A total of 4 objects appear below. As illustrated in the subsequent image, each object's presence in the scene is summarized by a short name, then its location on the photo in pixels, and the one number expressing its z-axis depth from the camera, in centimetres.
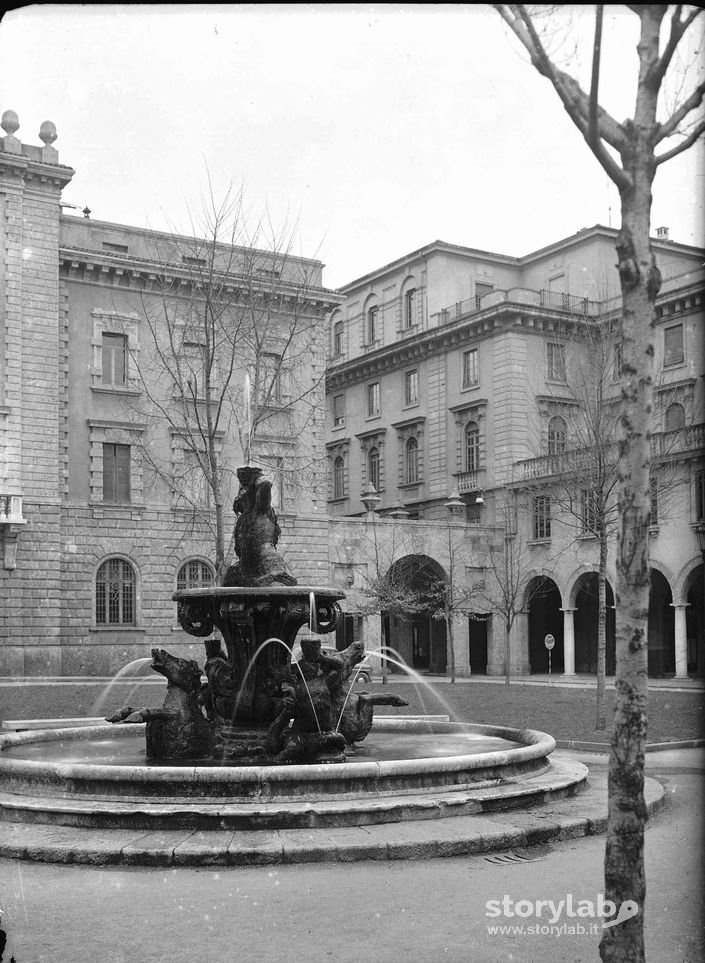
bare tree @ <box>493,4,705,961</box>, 453
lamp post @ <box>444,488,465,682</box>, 4525
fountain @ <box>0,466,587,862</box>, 874
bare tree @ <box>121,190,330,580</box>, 3512
